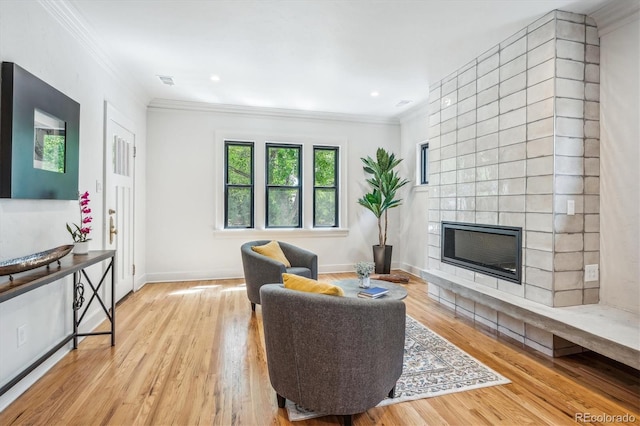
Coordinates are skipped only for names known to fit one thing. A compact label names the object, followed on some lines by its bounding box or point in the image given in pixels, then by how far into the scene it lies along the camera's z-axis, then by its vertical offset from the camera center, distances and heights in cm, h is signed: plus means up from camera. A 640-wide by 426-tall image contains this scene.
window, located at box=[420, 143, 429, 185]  513 +80
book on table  255 -63
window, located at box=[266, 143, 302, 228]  527 +44
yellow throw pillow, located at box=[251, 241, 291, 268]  354 -43
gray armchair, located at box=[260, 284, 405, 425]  155 -65
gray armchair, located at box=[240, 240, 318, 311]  313 -56
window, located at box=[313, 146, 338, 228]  548 +45
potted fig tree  511 +30
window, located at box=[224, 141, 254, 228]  511 +43
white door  337 +20
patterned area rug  197 -108
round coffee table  260 -64
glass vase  280 -59
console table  160 -38
